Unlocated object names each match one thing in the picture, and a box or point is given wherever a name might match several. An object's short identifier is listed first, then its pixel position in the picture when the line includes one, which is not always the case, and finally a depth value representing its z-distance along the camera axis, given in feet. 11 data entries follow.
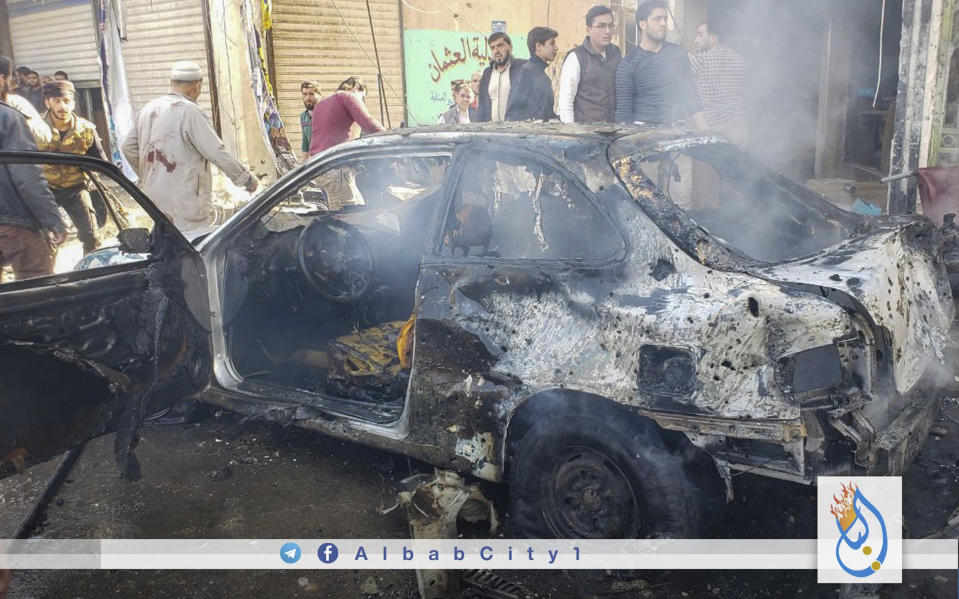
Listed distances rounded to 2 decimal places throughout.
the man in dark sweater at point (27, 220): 15.48
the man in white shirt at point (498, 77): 24.27
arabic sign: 41.16
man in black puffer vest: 21.66
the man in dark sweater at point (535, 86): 22.09
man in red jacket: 26.91
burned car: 8.19
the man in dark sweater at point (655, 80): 20.74
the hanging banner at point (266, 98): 33.47
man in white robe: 19.48
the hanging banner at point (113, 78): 37.42
